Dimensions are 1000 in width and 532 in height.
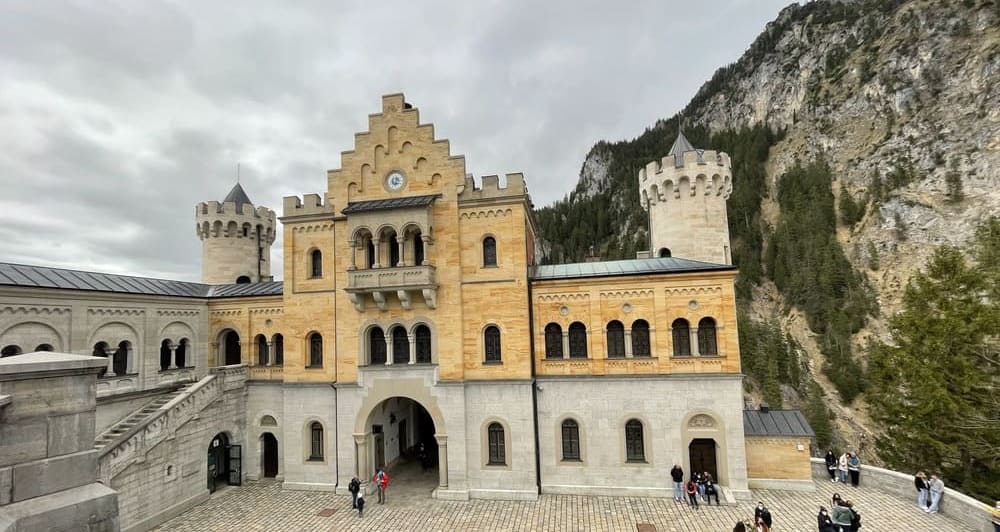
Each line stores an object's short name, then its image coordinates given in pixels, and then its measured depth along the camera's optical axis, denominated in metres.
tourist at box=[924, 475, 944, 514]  17.03
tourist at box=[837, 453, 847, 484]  20.55
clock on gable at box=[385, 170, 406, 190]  22.71
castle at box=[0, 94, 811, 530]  19.78
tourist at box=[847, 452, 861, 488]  20.13
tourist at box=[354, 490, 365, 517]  18.70
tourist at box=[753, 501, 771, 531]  14.74
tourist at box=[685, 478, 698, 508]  18.61
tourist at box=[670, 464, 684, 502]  19.16
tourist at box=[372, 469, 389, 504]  20.05
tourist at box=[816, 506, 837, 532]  14.80
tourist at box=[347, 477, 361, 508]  19.03
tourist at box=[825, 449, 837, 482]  20.94
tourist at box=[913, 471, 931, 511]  17.38
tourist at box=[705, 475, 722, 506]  18.83
